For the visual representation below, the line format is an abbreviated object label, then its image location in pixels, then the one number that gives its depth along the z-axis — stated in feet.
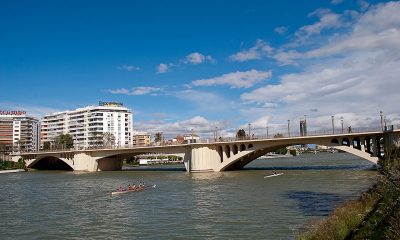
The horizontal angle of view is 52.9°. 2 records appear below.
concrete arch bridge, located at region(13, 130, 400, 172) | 225.76
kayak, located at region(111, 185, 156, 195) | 171.98
